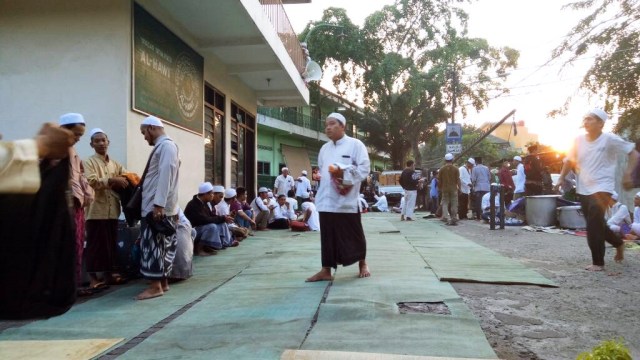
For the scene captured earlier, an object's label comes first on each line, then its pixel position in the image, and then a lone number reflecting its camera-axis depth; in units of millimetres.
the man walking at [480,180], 12570
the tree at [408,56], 25031
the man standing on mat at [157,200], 4273
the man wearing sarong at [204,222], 6953
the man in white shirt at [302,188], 14645
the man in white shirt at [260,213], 10711
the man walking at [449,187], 11719
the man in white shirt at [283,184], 13953
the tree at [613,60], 10648
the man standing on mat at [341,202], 4656
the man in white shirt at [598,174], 5078
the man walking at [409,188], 12633
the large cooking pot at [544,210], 10281
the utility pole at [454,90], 20722
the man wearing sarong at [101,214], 4824
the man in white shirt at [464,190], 13312
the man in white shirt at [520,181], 11742
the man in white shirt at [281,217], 10984
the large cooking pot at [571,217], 9703
